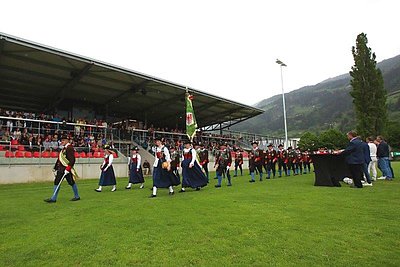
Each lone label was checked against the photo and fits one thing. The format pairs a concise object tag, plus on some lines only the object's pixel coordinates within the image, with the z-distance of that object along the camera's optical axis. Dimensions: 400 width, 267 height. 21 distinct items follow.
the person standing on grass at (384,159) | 11.19
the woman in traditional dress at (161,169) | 8.59
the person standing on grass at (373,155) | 11.22
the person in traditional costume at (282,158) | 15.67
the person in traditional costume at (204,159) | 14.70
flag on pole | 12.66
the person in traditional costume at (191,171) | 9.52
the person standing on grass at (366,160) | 9.30
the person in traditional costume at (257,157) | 13.58
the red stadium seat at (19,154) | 15.00
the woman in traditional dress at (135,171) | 11.59
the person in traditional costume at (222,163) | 11.75
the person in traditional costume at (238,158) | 16.72
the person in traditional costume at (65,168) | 7.78
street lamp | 33.78
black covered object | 9.63
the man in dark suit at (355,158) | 8.63
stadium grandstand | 16.36
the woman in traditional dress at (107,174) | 10.67
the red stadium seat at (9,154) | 14.59
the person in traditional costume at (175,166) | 9.56
